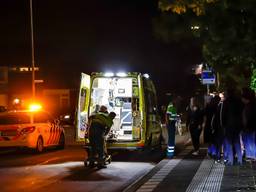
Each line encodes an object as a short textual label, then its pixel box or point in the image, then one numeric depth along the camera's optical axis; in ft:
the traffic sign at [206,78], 86.79
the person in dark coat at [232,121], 45.88
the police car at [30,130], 66.54
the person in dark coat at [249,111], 43.45
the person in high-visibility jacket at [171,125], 58.75
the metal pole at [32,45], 103.27
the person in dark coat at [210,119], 48.98
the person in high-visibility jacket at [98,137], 51.96
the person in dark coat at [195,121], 57.77
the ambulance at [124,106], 57.98
